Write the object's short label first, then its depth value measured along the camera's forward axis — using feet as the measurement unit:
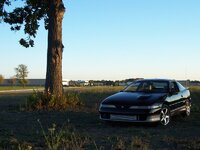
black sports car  25.39
